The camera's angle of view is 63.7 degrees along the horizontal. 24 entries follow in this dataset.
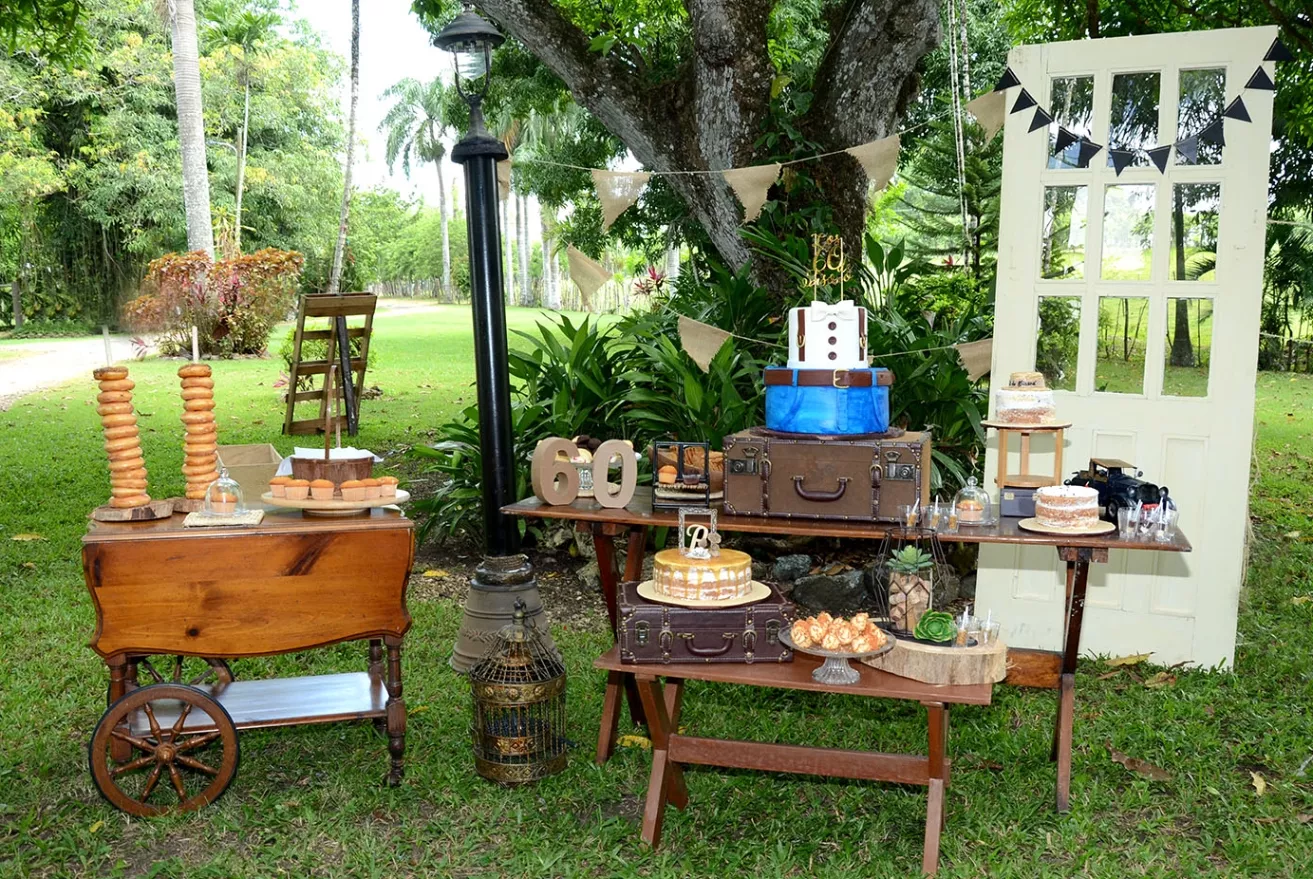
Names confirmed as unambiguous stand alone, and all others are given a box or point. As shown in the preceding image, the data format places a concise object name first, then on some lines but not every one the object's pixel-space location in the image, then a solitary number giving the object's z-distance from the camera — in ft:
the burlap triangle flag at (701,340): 16.62
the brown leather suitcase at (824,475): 10.89
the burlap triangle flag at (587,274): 16.42
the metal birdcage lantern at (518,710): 11.39
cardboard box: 14.21
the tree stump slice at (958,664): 9.46
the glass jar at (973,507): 10.89
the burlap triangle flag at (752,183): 16.21
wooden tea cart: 10.65
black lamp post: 14.32
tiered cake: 11.27
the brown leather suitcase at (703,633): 10.00
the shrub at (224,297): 53.21
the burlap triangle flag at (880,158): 15.93
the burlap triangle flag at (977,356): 15.40
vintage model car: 10.57
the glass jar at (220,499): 11.14
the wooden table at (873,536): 10.43
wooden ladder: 30.50
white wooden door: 13.80
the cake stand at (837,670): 9.48
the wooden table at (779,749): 9.45
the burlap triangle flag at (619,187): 16.47
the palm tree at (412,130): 155.12
